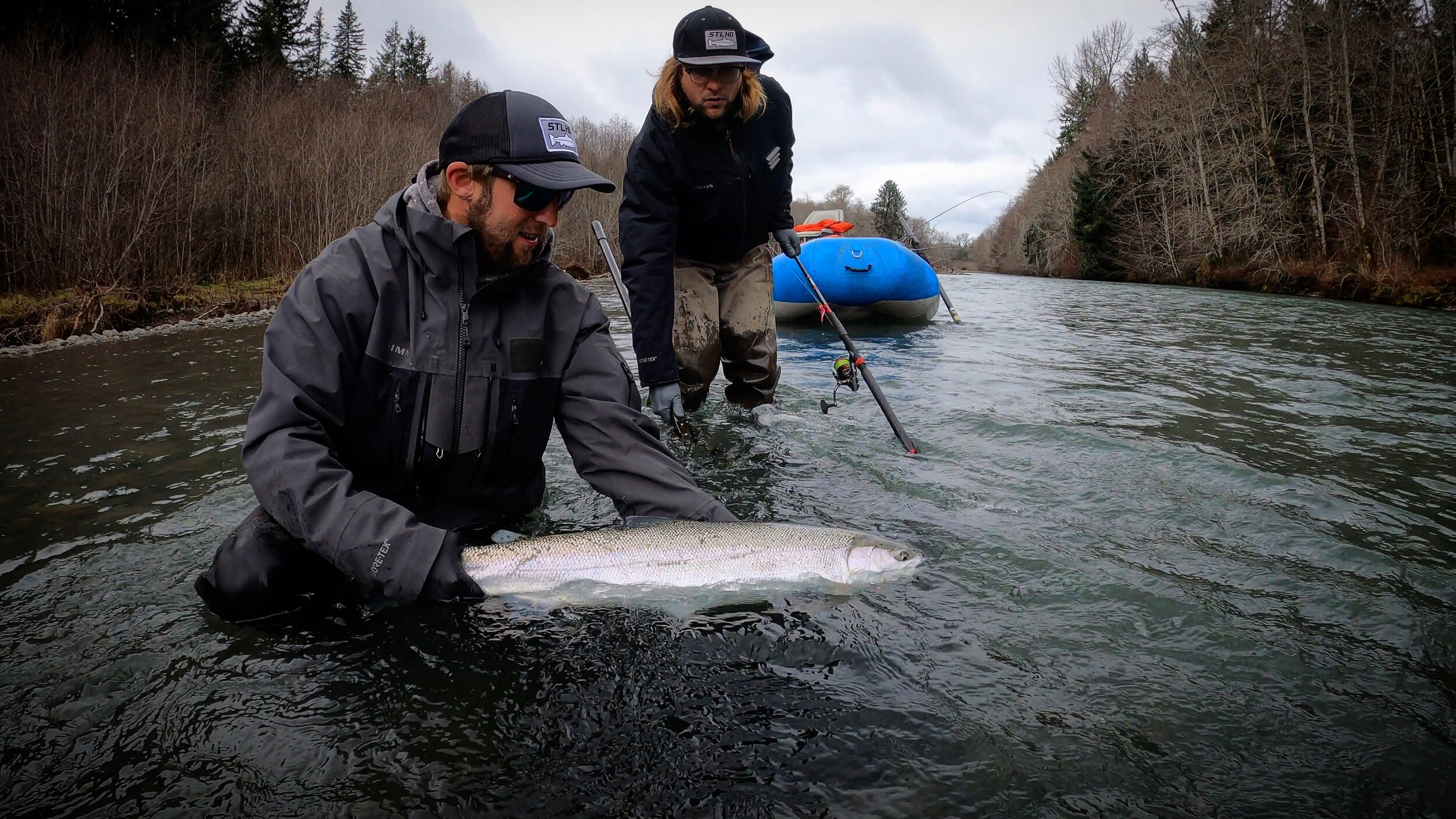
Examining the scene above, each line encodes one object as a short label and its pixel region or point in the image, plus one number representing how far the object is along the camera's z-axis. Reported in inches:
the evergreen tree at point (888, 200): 3614.4
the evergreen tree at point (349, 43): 2052.2
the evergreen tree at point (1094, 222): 1546.5
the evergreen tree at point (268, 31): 1449.3
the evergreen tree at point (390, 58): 2194.9
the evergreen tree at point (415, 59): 2220.1
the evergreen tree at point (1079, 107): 2010.3
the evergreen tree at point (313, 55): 1688.0
